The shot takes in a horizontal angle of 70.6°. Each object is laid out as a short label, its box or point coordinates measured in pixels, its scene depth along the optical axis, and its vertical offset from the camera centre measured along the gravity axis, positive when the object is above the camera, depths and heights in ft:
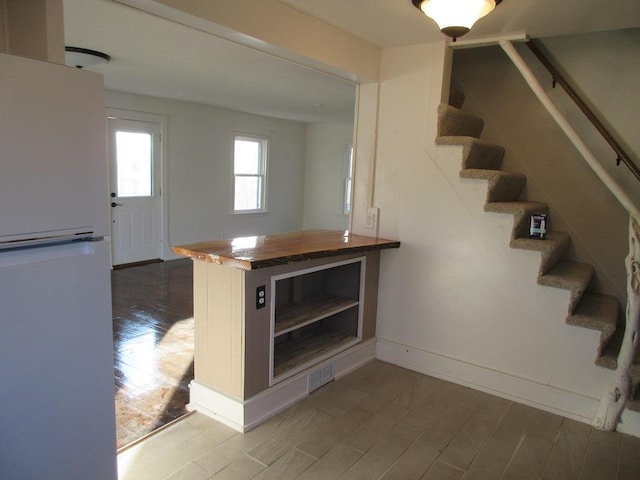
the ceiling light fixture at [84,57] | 11.78 +3.11
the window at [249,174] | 24.18 +0.37
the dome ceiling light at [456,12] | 6.04 +2.40
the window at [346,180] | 26.07 +0.25
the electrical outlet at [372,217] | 10.57 -0.73
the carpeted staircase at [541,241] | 8.11 -0.94
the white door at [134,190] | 18.81 -0.63
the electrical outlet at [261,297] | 7.52 -1.93
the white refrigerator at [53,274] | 3.83 -0.93
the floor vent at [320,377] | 8.94 -3.90
